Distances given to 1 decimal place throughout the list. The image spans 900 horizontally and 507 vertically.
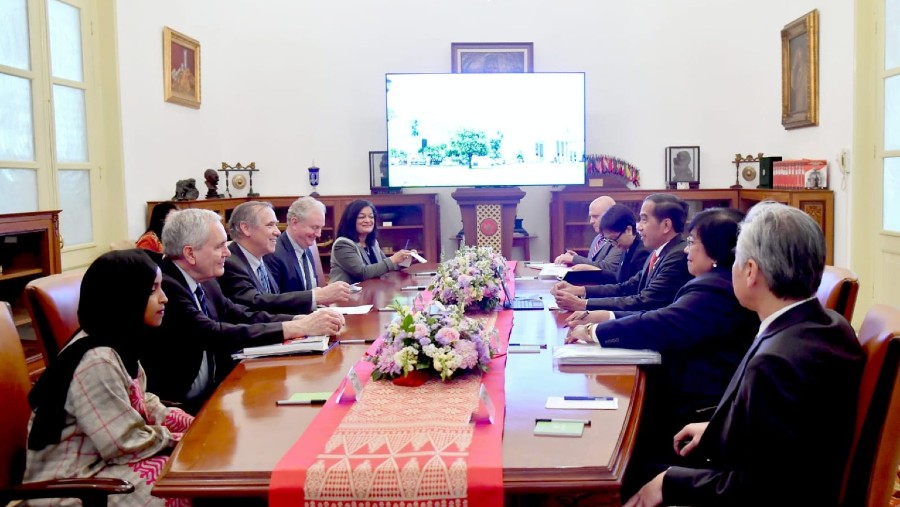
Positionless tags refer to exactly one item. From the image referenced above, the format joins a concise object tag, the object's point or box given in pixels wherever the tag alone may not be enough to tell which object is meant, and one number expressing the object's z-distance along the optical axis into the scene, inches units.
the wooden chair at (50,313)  107.0
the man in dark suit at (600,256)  214.9
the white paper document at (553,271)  204.2
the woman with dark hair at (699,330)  109.1
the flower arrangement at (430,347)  93.1
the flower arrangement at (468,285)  144.3
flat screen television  331.9
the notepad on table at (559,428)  77.8
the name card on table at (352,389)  89.6
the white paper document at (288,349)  115.3
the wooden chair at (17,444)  76.2
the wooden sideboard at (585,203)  325.1
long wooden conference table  69.6
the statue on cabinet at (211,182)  301.4
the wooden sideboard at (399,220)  336.2
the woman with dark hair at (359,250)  210.7
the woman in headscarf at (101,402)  84.5
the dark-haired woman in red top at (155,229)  211.2
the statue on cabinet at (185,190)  277.1
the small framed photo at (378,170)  343.6
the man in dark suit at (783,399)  68.8
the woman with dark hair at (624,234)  198.0
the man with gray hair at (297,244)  180.4
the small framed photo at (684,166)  343.0
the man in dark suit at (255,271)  153.0
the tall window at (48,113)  205.2
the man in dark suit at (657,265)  142.1
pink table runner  68.4
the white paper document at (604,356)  106.0
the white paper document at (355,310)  151.3
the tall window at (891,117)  222.4
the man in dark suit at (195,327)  115.3
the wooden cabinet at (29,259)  183.2
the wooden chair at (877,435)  68.0
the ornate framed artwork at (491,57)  346.9
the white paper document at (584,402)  86.1
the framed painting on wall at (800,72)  274.8
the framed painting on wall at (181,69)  283.6
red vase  93.5
